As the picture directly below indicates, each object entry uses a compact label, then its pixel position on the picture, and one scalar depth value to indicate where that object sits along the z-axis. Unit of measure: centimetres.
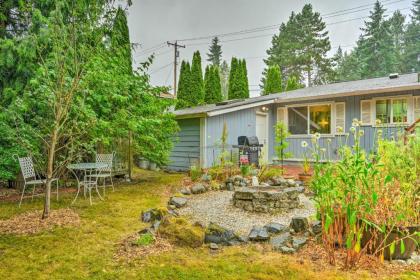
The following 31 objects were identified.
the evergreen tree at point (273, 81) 1747
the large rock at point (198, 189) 644
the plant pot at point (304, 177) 680
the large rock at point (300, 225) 365
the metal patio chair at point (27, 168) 521
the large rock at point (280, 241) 322
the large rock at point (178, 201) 534
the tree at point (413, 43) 2638
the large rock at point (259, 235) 343
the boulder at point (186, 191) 638
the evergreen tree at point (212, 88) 1816
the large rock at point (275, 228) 367
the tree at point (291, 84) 1802
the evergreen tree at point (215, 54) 3666
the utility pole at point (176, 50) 2079
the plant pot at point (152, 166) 1077
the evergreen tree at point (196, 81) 1780
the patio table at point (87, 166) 524
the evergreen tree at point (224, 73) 3781
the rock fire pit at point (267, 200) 486
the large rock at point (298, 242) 316
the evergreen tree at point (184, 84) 1772
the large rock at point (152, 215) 432
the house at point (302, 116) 835
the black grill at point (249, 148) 893
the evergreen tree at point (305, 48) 2677
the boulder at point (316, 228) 346
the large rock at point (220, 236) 337
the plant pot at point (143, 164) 1111
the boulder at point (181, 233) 331
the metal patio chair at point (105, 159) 655
